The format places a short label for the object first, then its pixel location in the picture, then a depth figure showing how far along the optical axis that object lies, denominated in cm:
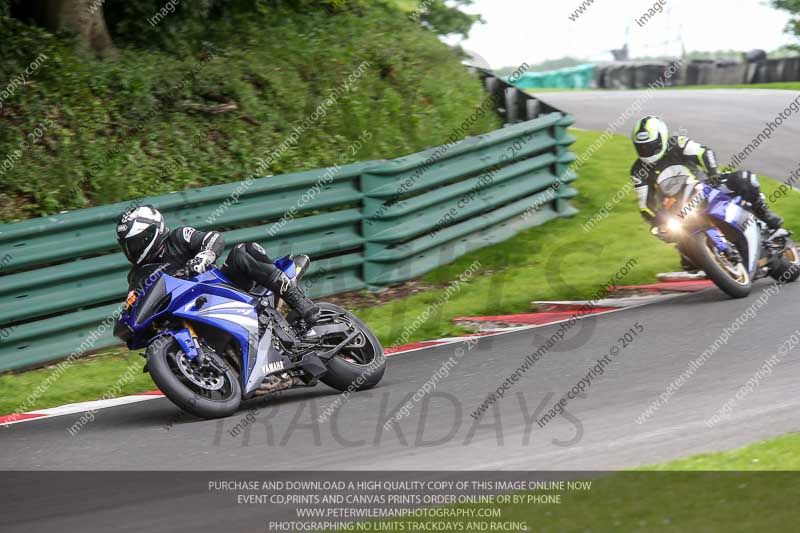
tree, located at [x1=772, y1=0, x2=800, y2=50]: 7775
